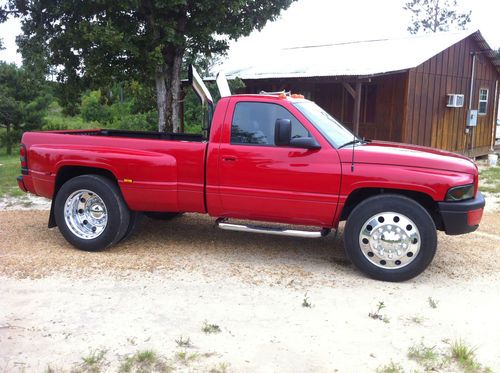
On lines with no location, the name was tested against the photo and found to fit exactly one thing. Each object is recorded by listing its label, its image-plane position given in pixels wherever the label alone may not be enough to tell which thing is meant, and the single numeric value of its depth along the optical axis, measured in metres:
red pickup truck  5.10
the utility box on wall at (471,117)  17.03
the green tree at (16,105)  17.47
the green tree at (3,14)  11.30
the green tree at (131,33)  10.25
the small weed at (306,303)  4.53
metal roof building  14.64
